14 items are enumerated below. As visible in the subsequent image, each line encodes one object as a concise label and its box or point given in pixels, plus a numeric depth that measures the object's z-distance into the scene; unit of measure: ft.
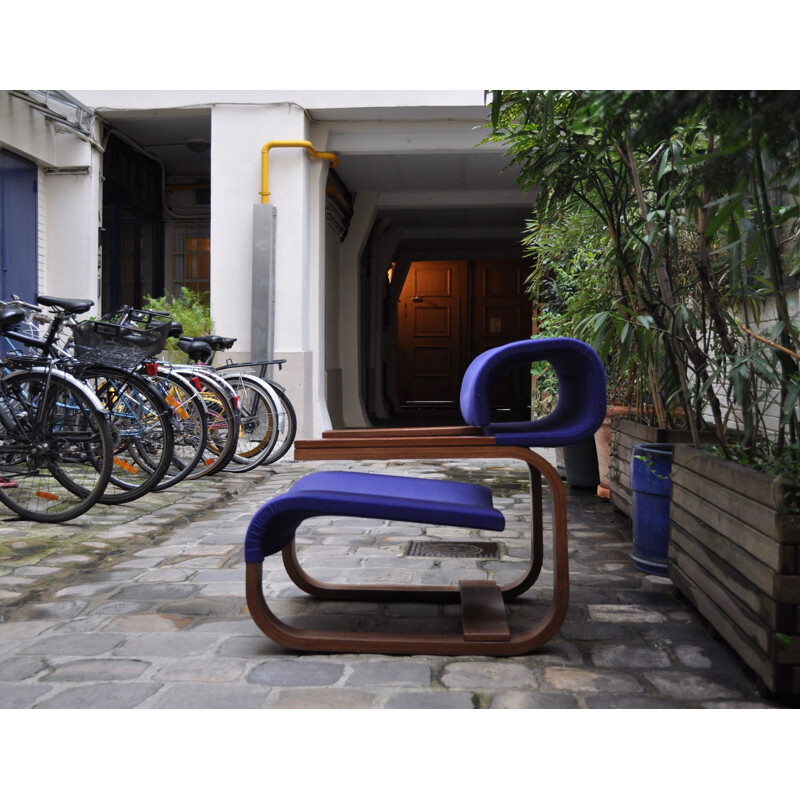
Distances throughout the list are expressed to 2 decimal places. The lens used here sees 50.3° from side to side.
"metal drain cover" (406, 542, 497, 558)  11.90
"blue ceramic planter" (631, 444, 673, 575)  10.56
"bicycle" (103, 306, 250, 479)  18.10
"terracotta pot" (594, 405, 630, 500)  15.93
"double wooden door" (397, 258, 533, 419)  49.65
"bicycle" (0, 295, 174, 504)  14.48
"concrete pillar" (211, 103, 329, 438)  25.03
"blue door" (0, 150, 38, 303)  23.15
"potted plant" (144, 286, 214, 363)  23.68
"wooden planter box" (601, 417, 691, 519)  11.65
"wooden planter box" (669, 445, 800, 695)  6.15
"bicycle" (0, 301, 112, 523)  13.29
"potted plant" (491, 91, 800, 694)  5.37
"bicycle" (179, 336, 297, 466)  20.27
